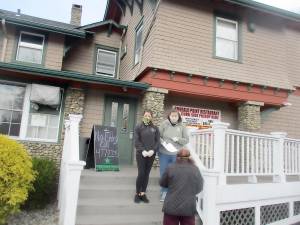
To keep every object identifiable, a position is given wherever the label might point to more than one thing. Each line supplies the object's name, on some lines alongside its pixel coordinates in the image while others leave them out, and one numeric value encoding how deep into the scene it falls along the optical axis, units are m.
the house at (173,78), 8.53
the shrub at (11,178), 5.15
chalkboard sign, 7.42
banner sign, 10.36
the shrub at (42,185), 6.39
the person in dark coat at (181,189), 3.97
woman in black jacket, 5.47
